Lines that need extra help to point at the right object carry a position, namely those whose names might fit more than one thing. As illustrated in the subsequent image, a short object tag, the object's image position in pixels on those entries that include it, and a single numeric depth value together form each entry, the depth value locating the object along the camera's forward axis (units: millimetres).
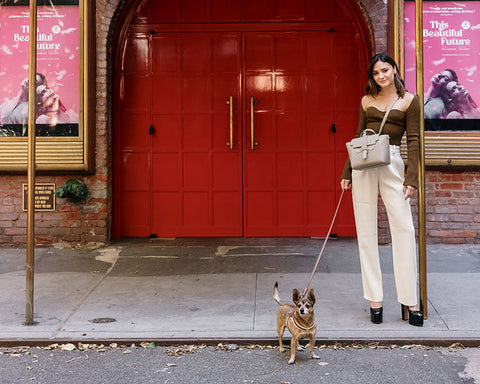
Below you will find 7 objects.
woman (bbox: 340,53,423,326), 4176
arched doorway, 7582
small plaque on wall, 7124
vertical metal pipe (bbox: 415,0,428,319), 4289
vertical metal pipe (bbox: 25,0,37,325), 4340
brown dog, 3523
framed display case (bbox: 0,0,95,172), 6980
